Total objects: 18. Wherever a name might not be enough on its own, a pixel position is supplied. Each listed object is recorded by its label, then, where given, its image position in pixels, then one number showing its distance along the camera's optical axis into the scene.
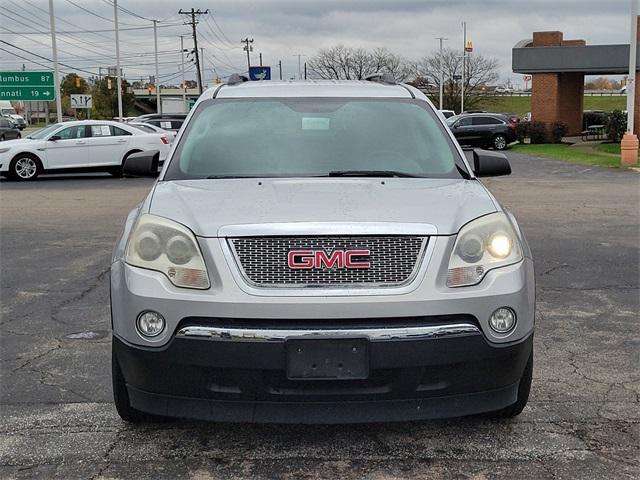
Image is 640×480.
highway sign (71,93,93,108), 43.25
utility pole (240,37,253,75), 95.81
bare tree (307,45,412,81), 79.12
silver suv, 3.21
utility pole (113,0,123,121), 42.89
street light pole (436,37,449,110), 65.34
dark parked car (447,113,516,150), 35.66
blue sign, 23.69
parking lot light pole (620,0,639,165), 22.56
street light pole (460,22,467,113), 74.29
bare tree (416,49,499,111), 76.81
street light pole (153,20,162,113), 59.53
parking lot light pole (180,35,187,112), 74.31
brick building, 35.62
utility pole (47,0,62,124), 33.78
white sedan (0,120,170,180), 20.42
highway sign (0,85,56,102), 33.09
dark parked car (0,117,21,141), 45.92
